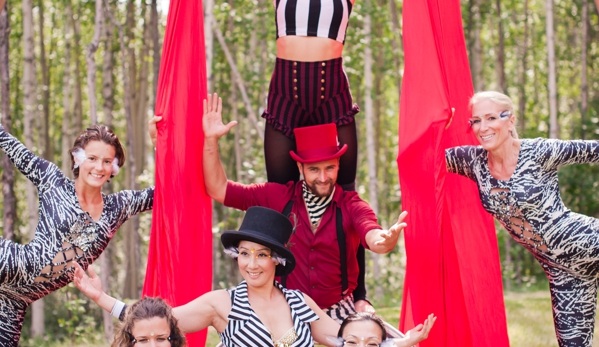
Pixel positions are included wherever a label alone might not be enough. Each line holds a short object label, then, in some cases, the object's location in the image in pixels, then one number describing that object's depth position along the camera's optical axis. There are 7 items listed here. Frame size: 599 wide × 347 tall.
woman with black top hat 3.45
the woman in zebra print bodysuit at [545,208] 3.67
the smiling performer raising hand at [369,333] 3.42
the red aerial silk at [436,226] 3.86
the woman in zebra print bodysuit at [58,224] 3.87
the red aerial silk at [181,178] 4.00
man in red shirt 3.98
